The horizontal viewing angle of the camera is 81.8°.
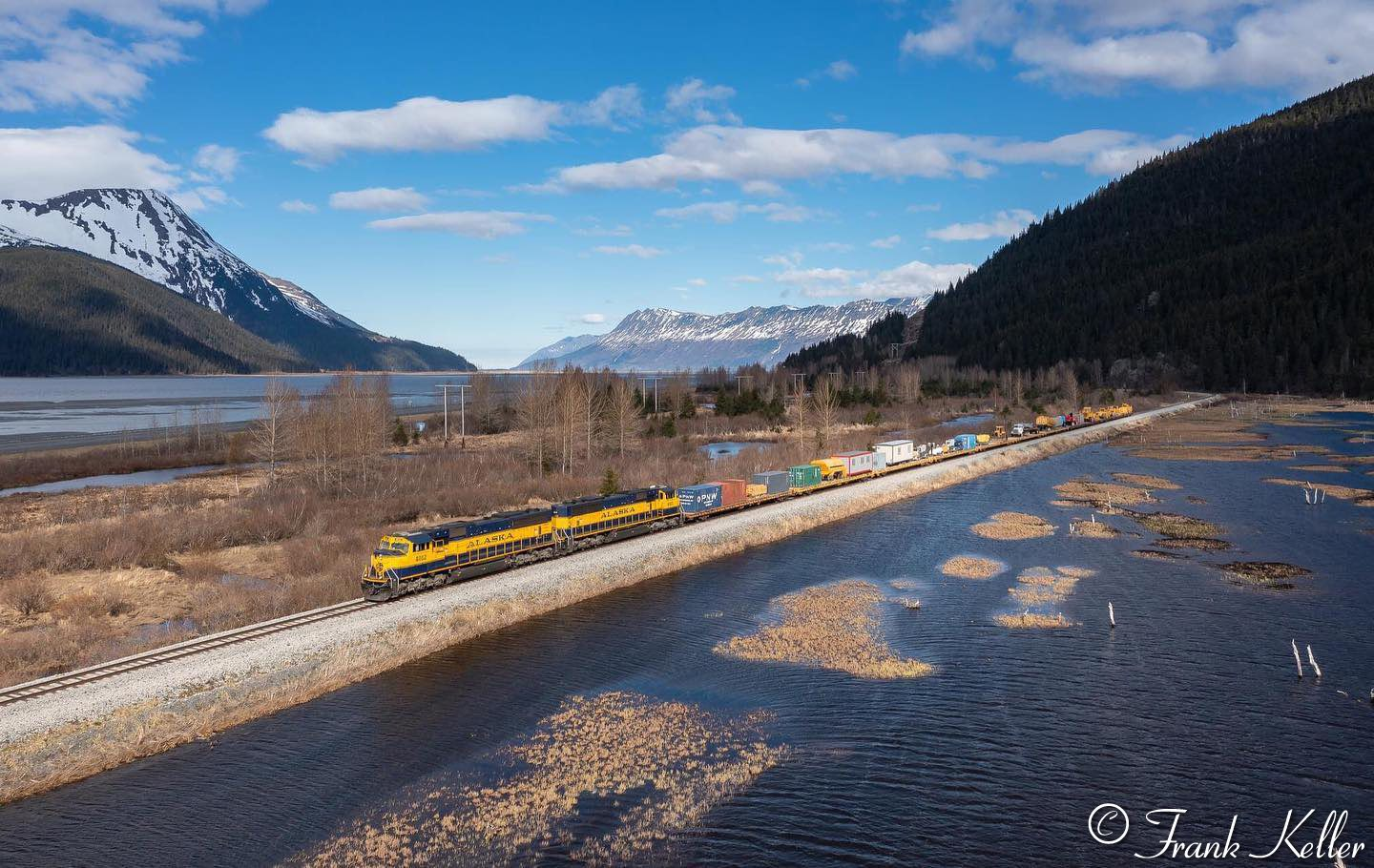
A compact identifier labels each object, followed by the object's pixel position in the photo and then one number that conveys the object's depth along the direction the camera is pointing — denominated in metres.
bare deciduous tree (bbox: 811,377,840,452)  106.38
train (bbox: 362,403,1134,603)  38.88
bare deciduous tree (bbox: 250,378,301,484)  79.06
